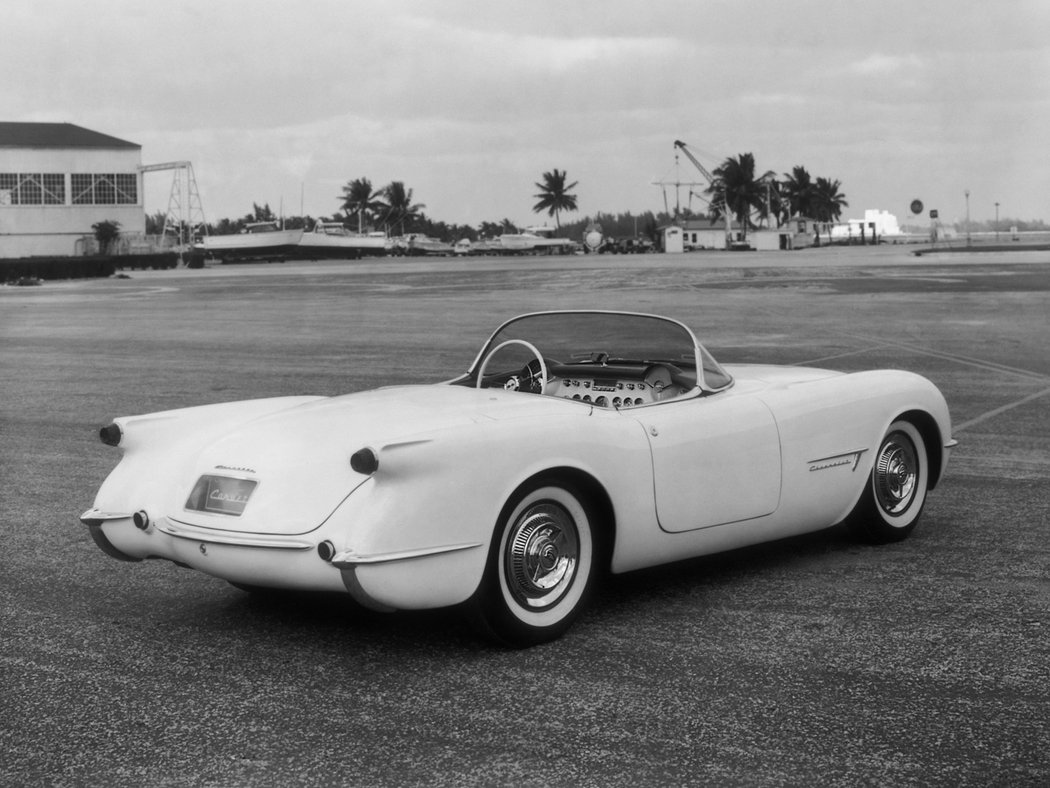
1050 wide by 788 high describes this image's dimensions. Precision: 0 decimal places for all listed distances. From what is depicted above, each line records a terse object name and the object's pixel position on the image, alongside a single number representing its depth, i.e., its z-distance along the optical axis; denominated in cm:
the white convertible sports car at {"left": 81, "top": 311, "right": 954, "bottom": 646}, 439
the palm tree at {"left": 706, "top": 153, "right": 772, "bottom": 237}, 19438
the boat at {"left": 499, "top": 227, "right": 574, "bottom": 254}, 13900
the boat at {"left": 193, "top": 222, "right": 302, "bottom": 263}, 12912
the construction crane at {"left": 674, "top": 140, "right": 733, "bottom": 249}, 19472
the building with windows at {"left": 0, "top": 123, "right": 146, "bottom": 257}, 11100
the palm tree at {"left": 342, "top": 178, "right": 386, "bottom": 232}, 19712
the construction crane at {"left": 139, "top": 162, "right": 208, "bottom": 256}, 11994
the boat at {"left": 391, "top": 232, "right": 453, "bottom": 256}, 14412
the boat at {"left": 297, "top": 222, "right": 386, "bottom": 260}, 13112
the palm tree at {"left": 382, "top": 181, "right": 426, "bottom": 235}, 19950
